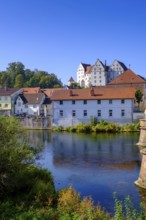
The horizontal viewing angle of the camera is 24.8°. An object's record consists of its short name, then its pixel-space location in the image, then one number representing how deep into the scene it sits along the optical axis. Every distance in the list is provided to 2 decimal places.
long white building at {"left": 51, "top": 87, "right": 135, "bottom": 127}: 60.62
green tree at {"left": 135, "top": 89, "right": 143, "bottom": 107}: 66.56
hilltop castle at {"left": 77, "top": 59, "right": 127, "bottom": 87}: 127.00
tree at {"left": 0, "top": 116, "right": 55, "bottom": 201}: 17.42
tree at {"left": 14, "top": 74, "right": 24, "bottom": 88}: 122.78
